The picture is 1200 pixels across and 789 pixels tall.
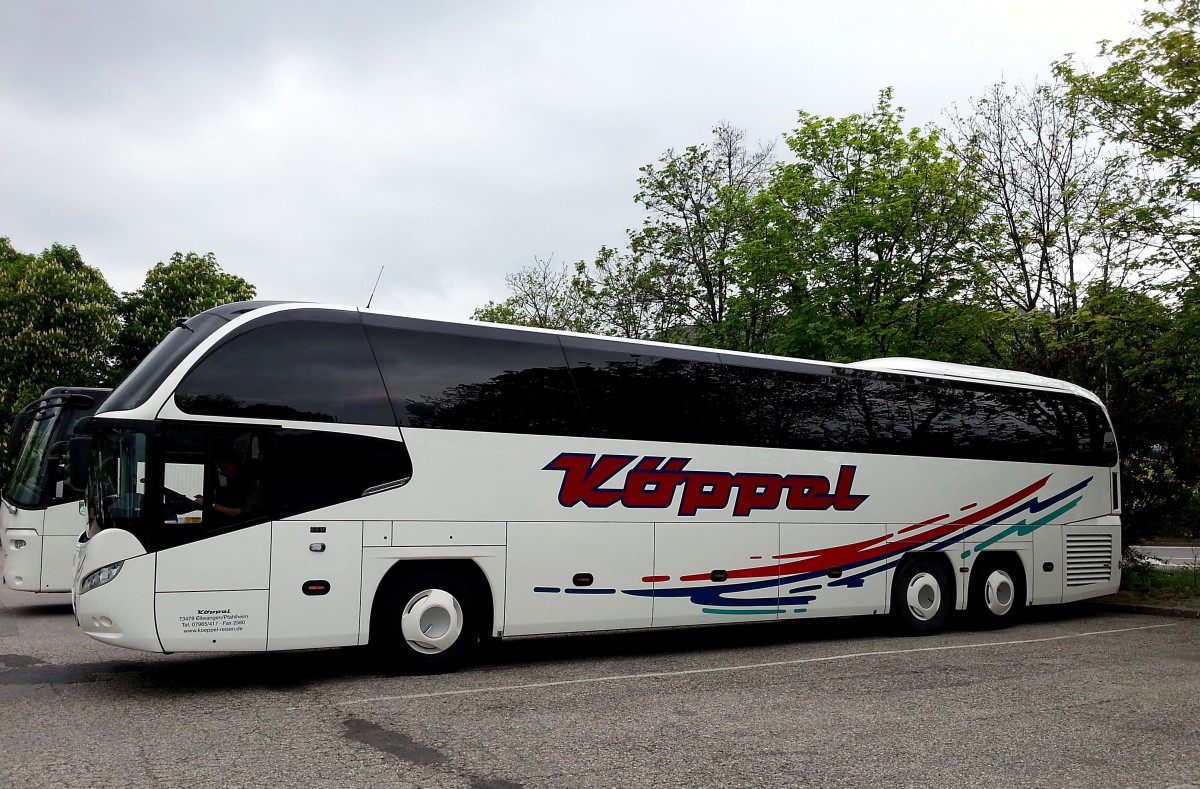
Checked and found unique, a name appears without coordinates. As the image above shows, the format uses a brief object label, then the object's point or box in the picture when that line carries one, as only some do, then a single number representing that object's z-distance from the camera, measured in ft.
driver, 29.48
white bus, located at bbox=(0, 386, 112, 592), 49.44
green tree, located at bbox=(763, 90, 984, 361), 83.41
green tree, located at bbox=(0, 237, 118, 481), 121.60
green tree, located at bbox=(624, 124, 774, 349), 107.14
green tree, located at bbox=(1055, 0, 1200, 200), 53.42
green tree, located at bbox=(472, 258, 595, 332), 144.56
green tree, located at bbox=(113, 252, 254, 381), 130.52
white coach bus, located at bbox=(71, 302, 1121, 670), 29.22
